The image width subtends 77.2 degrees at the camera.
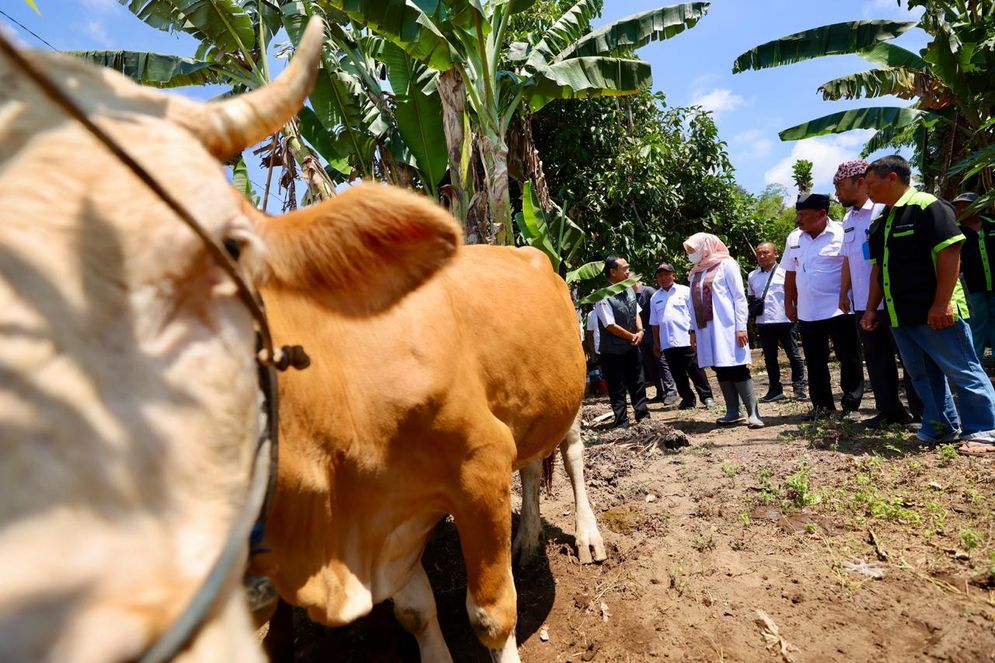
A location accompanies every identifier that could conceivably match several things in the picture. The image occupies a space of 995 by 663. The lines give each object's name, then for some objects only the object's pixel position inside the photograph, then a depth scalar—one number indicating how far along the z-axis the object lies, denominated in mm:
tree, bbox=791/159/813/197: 18125
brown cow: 1452
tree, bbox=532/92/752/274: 11531
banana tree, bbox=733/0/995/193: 8375
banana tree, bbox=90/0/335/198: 6727
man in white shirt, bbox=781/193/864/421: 5461
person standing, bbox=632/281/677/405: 8961
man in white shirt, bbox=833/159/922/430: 4941
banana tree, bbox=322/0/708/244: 5996
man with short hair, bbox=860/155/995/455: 3934
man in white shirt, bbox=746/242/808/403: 7180
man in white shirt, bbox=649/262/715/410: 7540
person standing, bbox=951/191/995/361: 5574
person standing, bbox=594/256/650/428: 6961
